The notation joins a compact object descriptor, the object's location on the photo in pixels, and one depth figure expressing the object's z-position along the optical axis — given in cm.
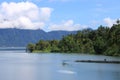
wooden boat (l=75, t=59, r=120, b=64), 11970
